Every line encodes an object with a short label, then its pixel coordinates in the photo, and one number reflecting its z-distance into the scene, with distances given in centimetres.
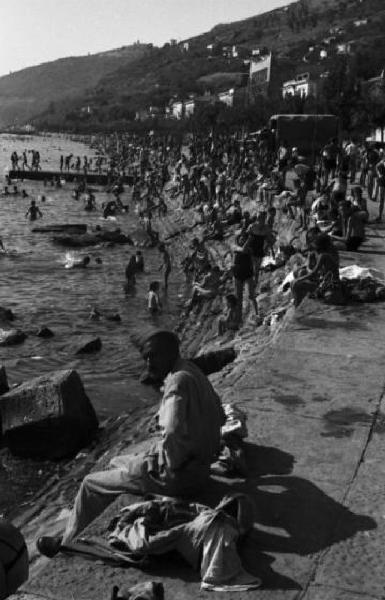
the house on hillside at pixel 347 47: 11047
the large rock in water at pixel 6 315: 1810
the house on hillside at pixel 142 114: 15035
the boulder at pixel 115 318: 1848
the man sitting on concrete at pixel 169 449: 510
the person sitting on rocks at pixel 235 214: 2631
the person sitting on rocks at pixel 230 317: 1398
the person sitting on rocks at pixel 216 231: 2541
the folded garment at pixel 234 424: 621
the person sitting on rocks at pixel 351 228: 1549
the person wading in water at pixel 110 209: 4019
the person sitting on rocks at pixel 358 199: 1897
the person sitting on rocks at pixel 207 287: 1811
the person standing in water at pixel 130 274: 2209
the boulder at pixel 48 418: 986
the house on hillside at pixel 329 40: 15012
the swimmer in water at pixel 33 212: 3803
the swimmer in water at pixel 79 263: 2629
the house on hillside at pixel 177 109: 13455
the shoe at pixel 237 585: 436
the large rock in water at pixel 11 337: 1590
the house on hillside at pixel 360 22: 16546
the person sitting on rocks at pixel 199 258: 2064
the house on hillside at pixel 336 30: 16838
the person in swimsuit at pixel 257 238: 1568
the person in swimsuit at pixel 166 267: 2209
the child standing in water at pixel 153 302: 1916
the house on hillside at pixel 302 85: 8725
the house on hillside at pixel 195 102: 12481
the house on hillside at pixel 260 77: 11250
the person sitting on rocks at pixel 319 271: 1175
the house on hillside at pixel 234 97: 11076
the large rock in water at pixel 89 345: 1526
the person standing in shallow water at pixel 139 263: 2418
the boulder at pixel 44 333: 1669
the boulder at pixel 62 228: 3384
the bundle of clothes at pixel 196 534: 443
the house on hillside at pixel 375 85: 4829
